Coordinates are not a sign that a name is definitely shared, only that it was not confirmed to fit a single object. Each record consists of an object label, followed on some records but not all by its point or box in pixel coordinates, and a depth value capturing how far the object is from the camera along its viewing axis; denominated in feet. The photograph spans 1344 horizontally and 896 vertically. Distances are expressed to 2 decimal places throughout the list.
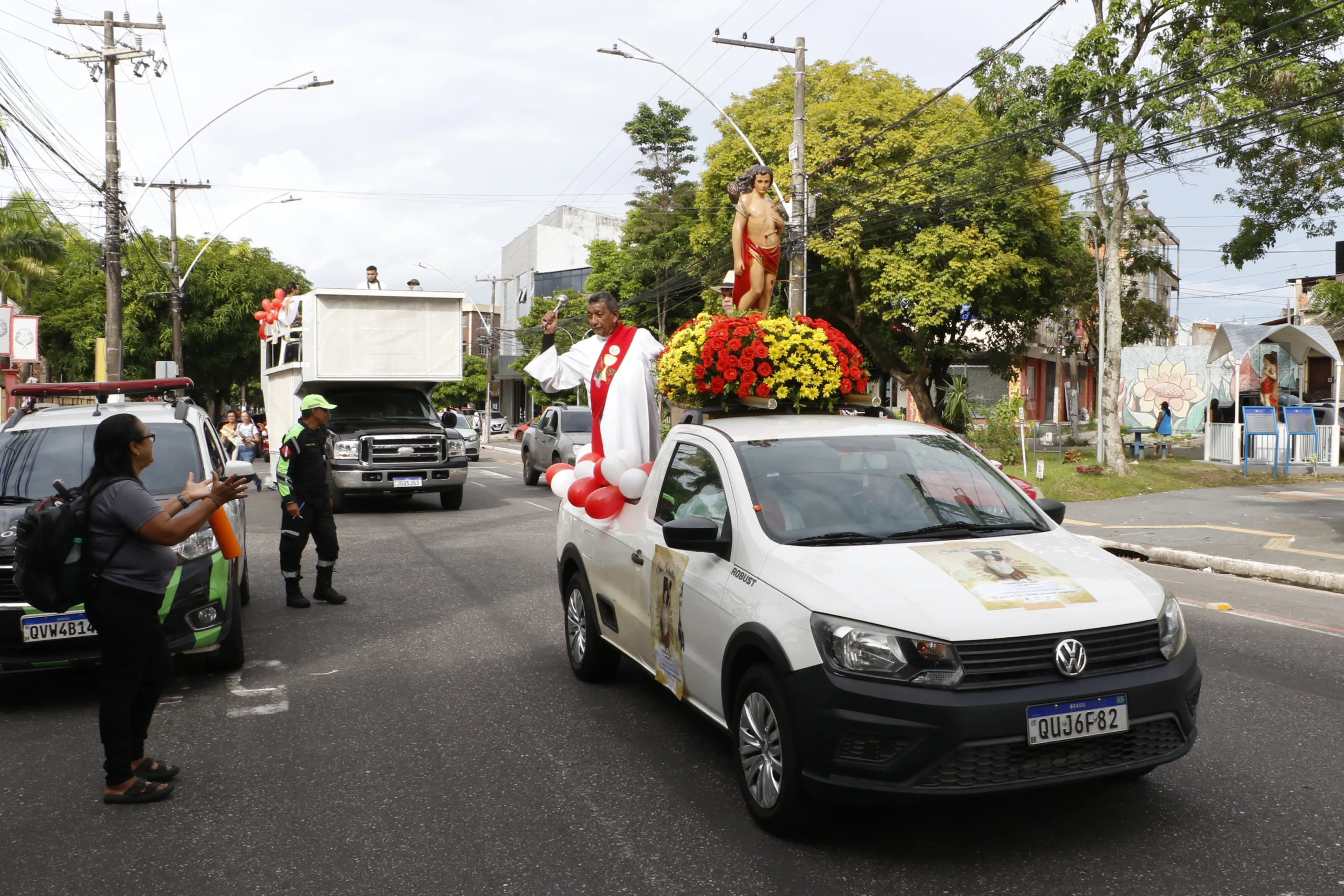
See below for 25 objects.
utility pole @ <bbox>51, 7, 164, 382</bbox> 72.90
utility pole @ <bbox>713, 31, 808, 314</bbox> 70.23
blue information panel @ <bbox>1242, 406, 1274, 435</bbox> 74.90
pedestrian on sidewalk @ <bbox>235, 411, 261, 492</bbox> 81.58
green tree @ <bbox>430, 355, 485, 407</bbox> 279.36
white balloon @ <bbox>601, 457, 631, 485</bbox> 20.48
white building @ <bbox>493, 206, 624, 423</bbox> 277.03
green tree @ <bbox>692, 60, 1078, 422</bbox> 102.89
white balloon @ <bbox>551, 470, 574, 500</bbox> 23.08
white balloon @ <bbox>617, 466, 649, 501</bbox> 19.93
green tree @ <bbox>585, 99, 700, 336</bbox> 161.38
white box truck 57.16
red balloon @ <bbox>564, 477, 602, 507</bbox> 21.62
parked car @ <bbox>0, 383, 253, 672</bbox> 20.42
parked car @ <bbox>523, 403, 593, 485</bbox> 73.20
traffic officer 31.76
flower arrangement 19.89
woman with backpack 15.76
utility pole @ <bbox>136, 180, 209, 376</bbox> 117.08
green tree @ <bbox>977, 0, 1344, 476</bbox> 61.67
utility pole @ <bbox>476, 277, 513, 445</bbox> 193.26
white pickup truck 12.61
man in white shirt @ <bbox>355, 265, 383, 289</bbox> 64.49
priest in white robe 23.43
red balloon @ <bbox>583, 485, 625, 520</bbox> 20.51
